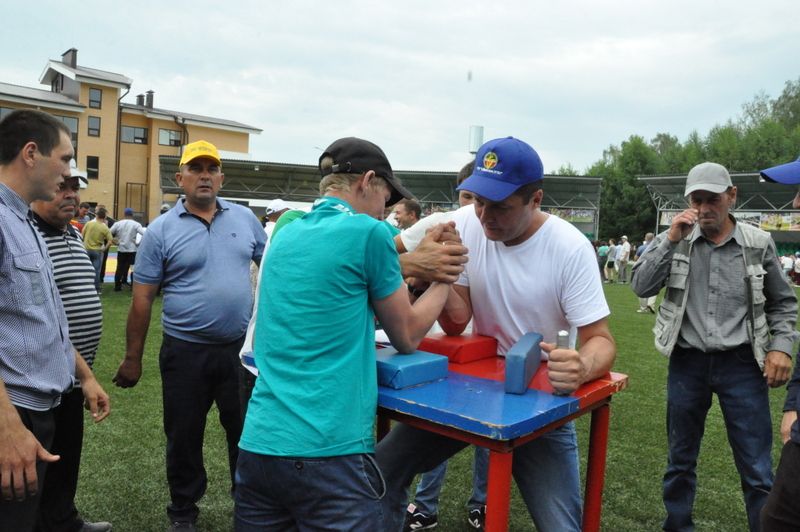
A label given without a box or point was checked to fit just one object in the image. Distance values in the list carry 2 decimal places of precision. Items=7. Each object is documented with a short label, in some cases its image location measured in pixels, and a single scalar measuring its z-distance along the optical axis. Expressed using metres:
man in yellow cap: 3.54
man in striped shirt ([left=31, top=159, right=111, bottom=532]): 3.26
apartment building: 39.66
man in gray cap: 3.25
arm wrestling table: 1.74
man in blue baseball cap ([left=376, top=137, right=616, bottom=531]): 2.28
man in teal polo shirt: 1.81
